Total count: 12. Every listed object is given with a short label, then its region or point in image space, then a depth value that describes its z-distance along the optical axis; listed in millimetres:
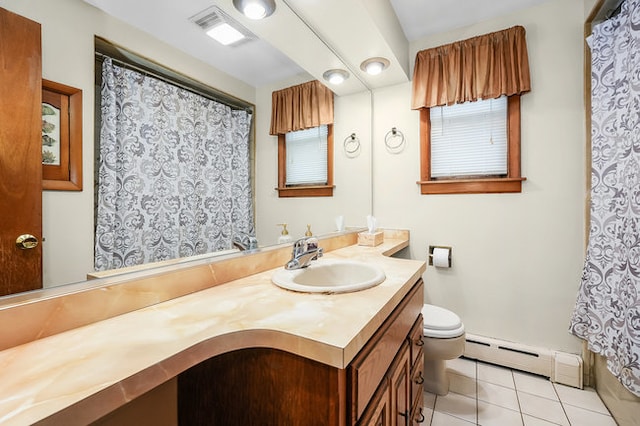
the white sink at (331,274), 1159
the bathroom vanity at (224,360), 480
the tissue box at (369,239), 2043
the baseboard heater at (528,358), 1761
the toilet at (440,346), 1577
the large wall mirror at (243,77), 640
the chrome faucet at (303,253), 1296
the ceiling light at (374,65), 1943
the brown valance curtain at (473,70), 1839
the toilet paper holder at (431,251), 2157
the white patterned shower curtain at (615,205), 1275
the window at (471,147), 1907
